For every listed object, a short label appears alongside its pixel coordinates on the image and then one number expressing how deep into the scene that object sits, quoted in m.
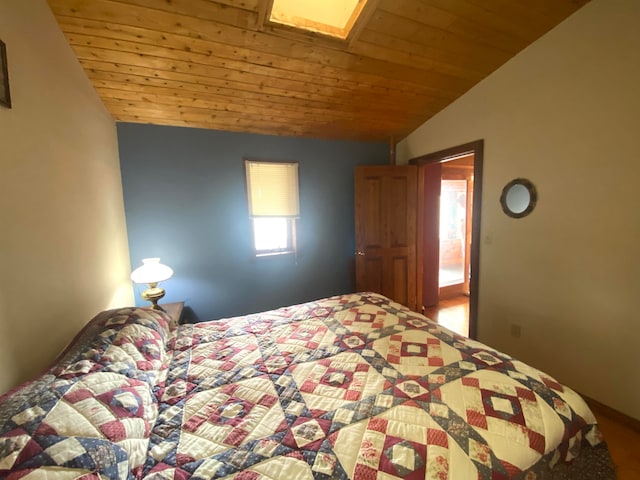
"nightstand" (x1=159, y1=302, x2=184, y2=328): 2.25
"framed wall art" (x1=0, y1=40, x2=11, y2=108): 1.04
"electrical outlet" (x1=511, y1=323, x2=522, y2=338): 2.35
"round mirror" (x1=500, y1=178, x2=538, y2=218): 2.17
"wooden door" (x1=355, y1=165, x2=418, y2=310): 3.11
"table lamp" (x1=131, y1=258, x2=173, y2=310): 2.09
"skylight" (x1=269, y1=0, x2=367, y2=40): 1.80
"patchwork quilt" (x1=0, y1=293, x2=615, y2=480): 0.76
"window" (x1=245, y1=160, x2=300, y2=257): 2.90
